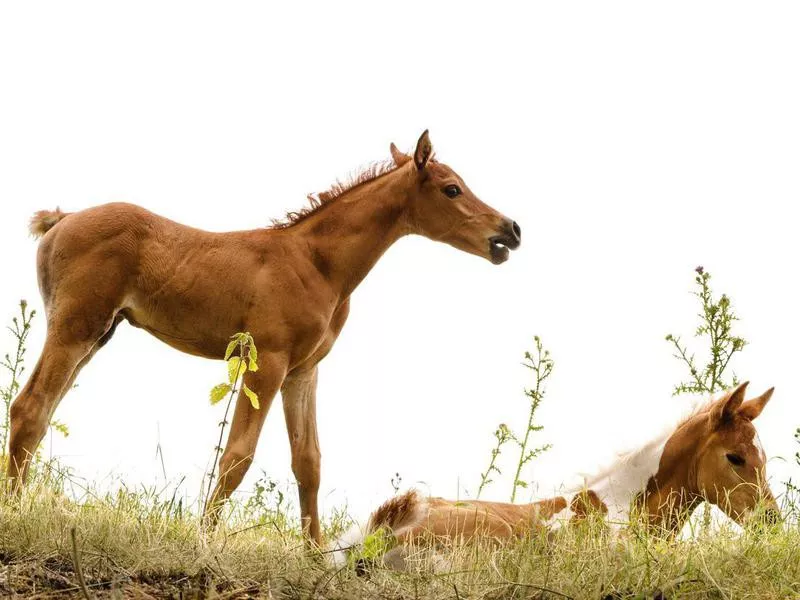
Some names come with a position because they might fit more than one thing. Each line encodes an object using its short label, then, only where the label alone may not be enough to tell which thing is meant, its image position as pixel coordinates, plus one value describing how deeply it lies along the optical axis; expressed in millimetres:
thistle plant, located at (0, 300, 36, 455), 14867
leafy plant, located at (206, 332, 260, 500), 11047
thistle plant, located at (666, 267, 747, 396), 13719
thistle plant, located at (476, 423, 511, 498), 14234
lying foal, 11391
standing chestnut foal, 12797
